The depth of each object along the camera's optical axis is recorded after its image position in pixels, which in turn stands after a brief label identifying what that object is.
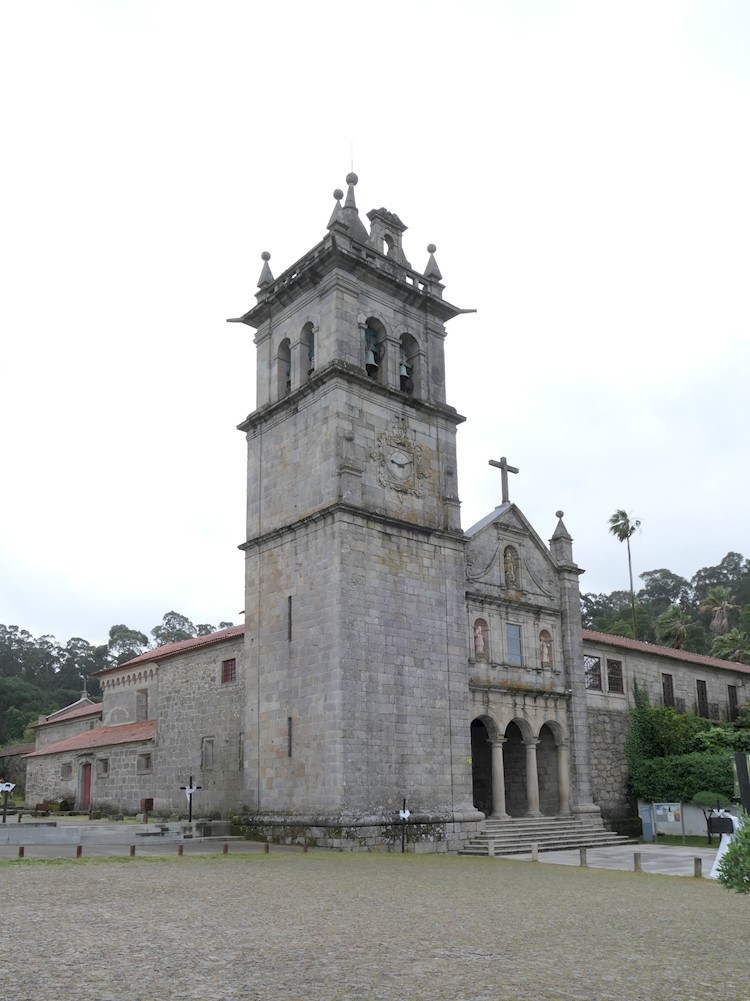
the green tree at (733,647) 56.34
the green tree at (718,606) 70.00
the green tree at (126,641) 103.31
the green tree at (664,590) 104.38
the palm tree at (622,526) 64.88
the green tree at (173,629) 107.86
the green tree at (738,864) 10.64
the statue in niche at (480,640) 29.62
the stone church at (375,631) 25.47
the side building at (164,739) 31.55
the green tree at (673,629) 56.94
